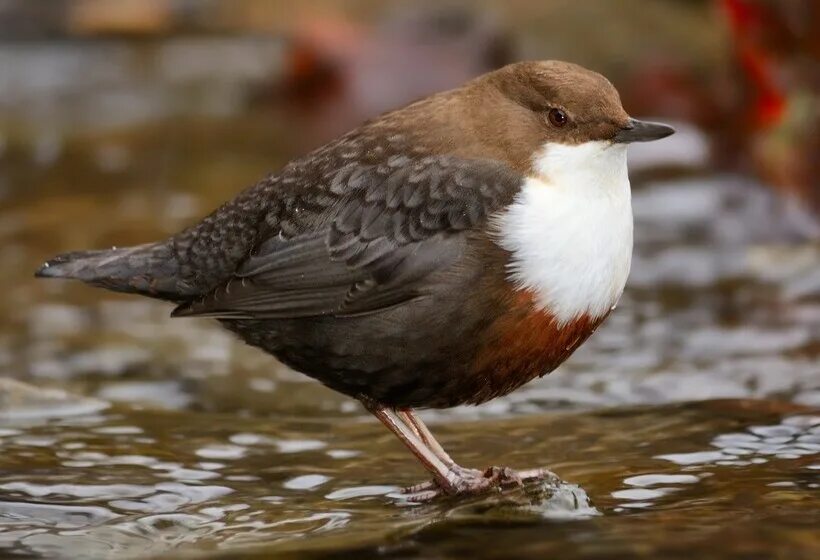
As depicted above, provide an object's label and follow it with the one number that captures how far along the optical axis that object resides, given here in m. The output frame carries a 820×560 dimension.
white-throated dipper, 7.32
